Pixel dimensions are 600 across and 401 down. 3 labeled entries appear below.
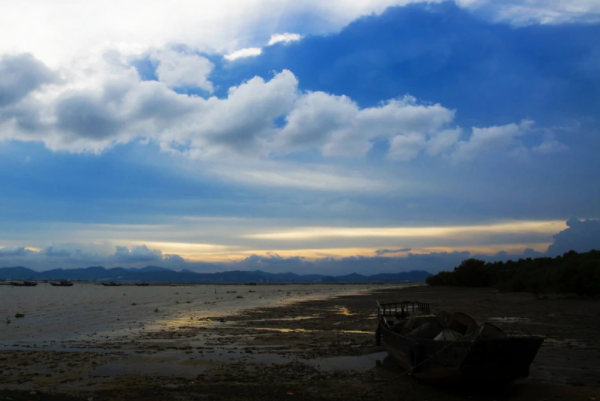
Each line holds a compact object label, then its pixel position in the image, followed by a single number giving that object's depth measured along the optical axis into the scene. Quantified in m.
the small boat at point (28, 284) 177.04
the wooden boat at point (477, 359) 11.61
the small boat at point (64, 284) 177.50
